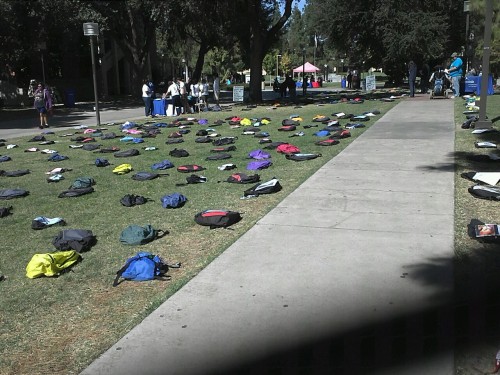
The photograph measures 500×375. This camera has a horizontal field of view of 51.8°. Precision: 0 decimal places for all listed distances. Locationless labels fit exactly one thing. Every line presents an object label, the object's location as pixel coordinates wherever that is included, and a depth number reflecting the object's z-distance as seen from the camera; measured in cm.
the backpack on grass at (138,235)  549
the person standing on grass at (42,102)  1889
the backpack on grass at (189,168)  927
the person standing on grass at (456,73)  2088
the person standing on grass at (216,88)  2570
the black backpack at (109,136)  1504
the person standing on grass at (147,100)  2220
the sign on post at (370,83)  3838
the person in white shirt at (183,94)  2269
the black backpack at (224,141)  1234
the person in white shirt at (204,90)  2379
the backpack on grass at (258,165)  907
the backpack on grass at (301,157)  952
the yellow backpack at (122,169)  952
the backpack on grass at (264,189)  718
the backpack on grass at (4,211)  698
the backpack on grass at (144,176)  886
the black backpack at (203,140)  1312
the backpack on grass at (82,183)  831
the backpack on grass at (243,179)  803
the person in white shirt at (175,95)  2247
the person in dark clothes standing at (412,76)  2376
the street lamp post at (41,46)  2997
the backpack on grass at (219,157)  1039
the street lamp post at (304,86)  3771
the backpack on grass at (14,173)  984
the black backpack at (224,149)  1135
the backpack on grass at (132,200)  713
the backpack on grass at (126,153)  1143
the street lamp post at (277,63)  7780
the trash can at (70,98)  3297
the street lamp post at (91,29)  1722
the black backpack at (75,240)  537
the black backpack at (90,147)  1287
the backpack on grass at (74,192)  788
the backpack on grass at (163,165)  973
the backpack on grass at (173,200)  688
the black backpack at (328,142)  1102
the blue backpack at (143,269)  453
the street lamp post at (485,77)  1181
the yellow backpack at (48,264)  476
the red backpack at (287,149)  1035
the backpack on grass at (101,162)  1035
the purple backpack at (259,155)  1002
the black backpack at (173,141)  1327
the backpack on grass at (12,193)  798
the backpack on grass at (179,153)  1103
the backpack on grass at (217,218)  584
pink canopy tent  5694
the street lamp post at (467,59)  3278
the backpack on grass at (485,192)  629
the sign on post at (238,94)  3031
